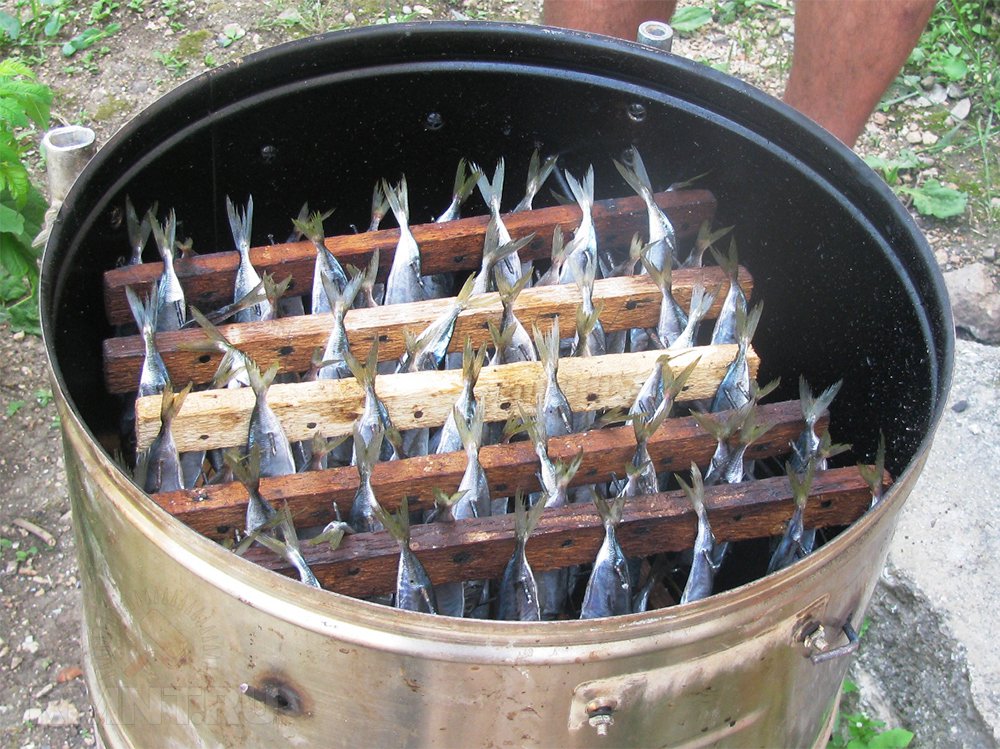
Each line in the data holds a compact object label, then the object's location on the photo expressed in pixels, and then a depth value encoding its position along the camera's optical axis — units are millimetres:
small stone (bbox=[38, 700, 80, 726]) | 1959
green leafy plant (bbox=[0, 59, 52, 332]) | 2008
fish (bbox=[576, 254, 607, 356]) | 1583
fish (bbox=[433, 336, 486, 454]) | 1408
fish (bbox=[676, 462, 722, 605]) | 1338
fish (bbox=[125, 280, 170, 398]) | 1472
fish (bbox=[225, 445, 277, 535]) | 1263
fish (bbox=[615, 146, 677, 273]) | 1706
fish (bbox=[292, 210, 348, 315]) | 1595
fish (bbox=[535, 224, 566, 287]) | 1672
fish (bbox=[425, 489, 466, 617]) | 1432
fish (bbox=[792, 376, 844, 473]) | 1510
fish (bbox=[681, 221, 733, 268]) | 1684
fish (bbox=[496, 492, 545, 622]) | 1263
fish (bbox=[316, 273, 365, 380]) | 1512
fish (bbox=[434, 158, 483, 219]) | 1724
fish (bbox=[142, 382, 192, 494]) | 1373
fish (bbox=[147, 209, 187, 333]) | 1556
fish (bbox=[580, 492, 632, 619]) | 1309
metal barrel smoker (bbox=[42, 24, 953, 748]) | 1029
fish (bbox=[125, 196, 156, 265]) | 1546
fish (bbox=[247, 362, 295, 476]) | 1386
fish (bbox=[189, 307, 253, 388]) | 1448
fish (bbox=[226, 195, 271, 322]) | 1615
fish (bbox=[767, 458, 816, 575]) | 1364
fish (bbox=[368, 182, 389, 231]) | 1719
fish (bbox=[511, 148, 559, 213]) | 1755
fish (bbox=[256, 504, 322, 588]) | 1225
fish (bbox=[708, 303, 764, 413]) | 1531
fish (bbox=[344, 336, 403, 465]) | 1399
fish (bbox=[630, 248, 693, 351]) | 1595
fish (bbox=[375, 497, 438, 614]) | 1230
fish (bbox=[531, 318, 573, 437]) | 1464
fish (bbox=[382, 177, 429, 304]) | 1665
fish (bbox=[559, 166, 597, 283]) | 1691
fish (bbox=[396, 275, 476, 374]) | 1525
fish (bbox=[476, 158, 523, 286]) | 1681
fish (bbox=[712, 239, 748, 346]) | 1627
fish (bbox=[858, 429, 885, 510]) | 1385
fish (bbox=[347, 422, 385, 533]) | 1330
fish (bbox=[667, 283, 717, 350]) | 1584
